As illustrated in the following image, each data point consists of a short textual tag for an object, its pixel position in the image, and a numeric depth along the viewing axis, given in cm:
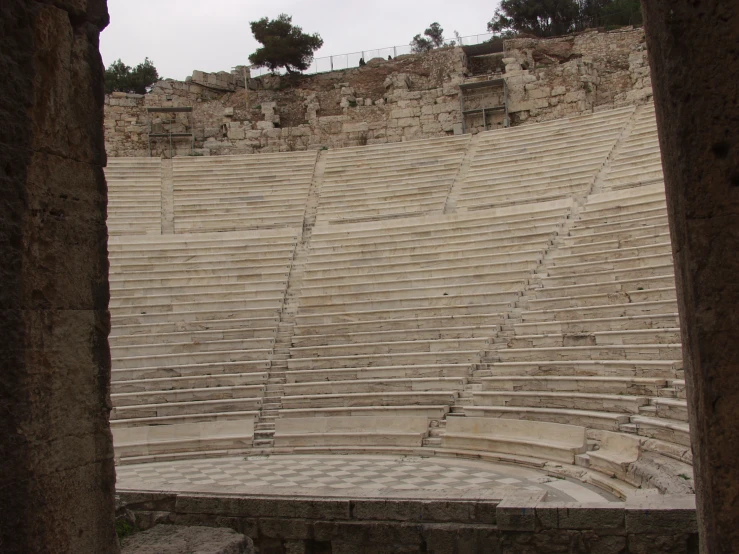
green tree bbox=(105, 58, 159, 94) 3109
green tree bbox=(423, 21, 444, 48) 3822
